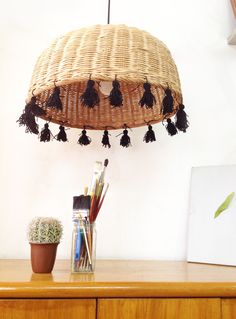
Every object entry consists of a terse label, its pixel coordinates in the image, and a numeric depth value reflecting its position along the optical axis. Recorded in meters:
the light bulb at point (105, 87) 0.99
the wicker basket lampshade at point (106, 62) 0.87
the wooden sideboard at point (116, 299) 0.83
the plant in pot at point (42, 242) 1.02
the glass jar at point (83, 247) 1.02
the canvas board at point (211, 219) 1.27
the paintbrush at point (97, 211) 1.06
